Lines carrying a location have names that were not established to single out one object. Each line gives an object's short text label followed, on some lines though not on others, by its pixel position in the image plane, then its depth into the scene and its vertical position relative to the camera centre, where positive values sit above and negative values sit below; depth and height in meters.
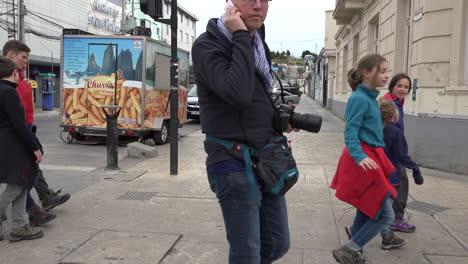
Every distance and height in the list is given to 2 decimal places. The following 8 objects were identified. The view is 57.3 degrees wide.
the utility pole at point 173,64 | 6.55 +0.53
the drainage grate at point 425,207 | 4.95 -1.25
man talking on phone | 1.92 -0.06
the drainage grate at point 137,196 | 5.45 -1.29
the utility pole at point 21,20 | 19.81 +3.43
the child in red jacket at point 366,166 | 3.26 -0.50
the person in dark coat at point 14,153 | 3.78 -0.53
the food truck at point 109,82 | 10.02 +0.33
